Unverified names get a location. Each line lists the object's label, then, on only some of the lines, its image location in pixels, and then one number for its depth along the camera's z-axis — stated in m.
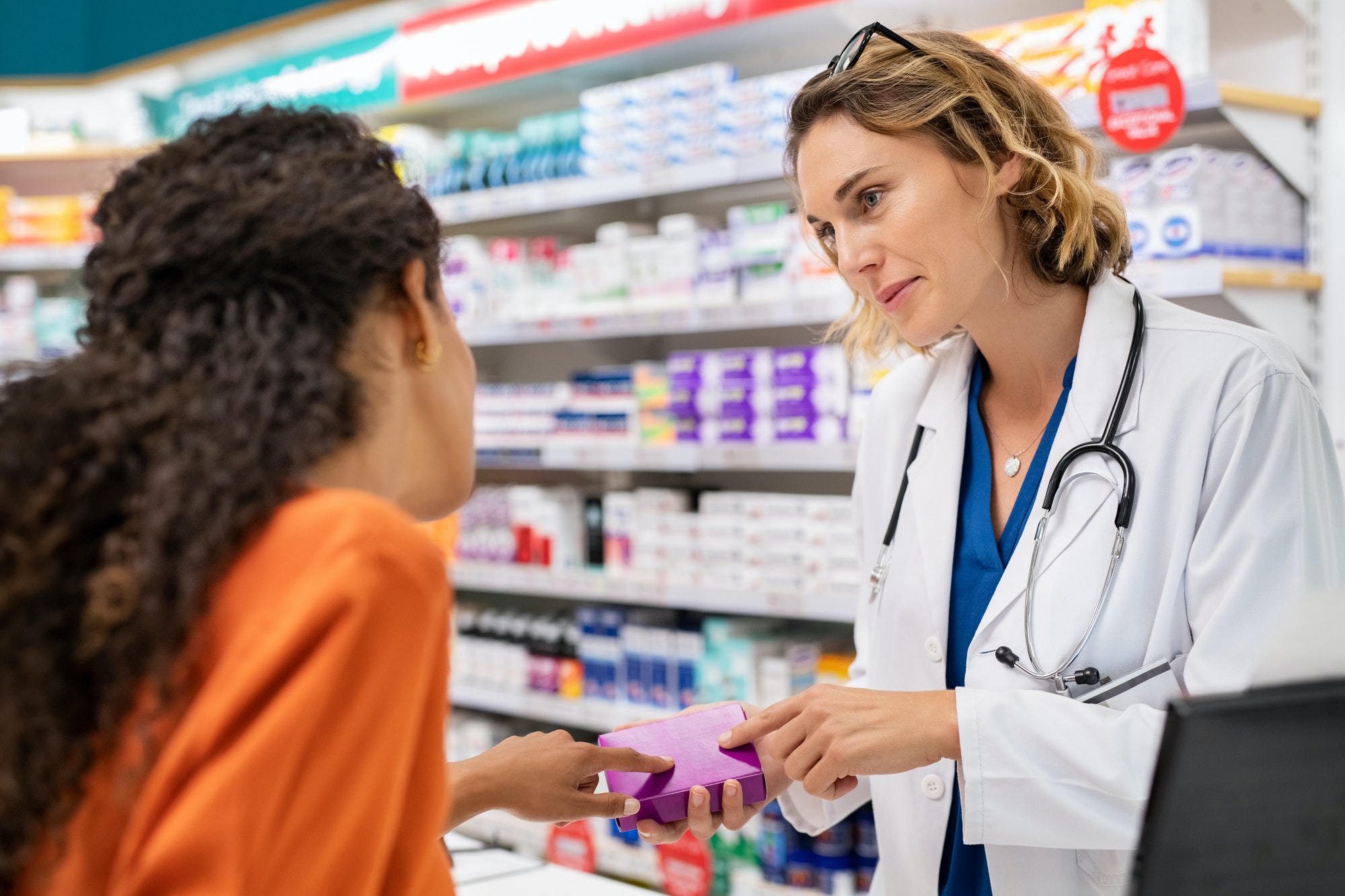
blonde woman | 1.42
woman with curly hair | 0.74
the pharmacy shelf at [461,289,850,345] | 3.07
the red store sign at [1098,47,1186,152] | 2.42
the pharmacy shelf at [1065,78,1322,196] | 2.43
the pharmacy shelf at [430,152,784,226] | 3.21
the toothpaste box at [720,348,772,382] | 3.27
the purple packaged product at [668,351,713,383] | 3.43
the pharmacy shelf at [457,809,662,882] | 3.68
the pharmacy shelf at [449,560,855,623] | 3.09
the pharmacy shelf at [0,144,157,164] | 5.24
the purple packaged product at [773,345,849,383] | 3.12
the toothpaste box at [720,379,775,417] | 3.27
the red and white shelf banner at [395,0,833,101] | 3.42
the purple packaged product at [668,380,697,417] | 3.46
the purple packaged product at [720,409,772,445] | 3.28
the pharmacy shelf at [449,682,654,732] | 3.62
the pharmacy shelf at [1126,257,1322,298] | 2.37
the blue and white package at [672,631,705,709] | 3.50
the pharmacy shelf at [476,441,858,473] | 3.08
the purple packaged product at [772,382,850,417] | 3.13
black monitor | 0.67
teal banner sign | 4.46
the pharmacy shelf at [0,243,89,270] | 5.25
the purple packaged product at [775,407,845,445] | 3.14
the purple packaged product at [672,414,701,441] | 3.48
